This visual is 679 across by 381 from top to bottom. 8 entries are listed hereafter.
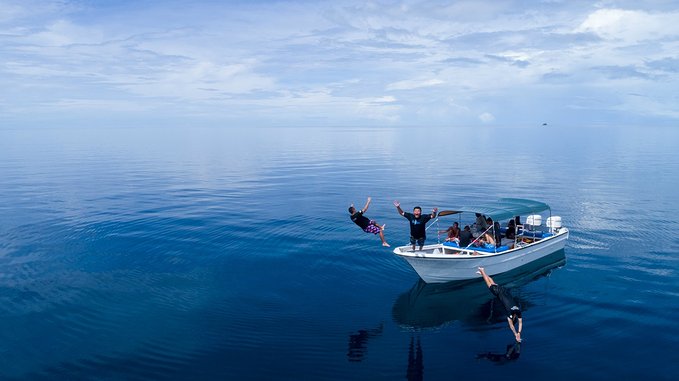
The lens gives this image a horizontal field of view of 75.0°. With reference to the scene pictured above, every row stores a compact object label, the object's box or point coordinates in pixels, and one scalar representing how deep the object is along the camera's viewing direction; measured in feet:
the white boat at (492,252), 78.59
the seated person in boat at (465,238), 83.87
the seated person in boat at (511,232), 92.79
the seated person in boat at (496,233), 85.40
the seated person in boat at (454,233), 88.17
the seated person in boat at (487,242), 84.42
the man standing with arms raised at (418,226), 77.56
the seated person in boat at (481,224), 88.43
